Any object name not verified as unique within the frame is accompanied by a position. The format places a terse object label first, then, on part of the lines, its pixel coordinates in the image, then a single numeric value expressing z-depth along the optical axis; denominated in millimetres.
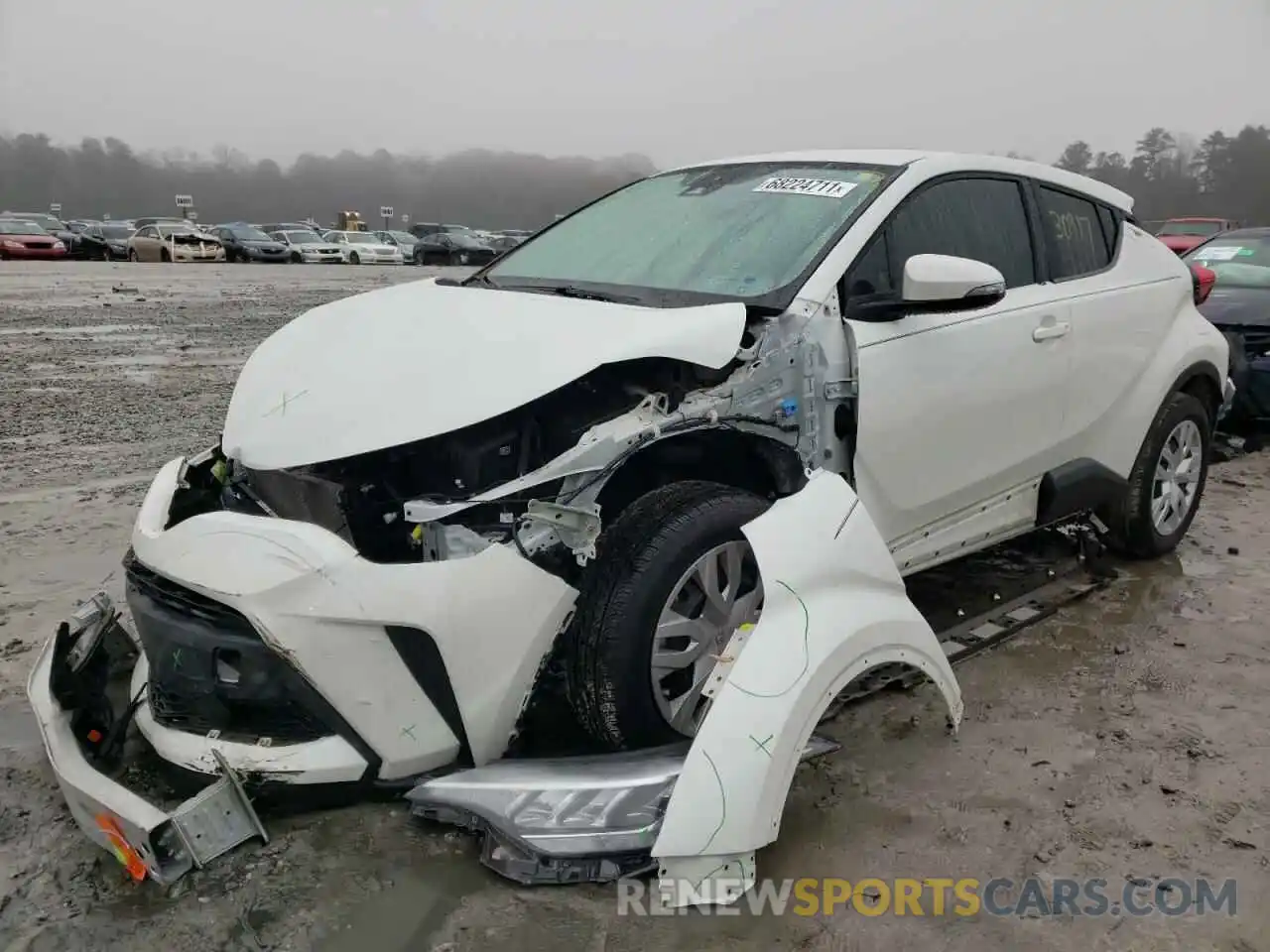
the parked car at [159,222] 31120
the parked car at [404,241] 35953
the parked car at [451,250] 34344
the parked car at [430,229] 37531
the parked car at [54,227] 30711
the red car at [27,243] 28031
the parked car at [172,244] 29875
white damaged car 2230
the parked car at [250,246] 31844
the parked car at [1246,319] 7016
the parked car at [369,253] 33125
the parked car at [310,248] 33000
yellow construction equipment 48875
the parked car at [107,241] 32094
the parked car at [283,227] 35281
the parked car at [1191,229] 20000
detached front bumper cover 2178
